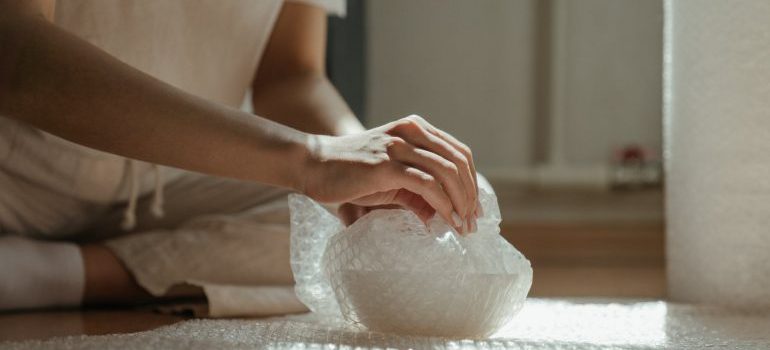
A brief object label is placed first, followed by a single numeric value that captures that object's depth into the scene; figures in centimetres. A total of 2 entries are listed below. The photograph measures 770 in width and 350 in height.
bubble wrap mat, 121
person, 124
